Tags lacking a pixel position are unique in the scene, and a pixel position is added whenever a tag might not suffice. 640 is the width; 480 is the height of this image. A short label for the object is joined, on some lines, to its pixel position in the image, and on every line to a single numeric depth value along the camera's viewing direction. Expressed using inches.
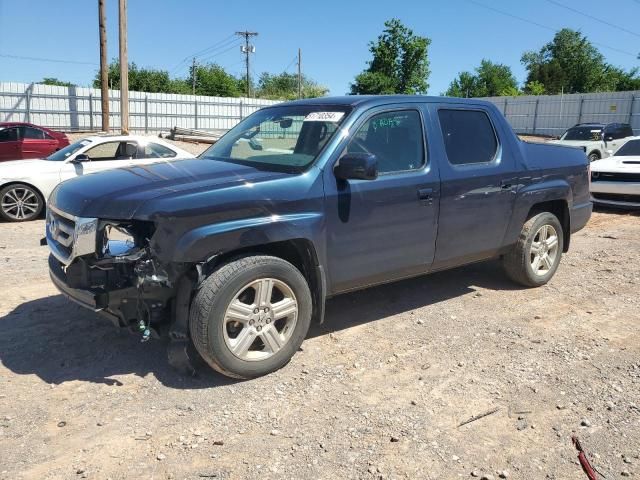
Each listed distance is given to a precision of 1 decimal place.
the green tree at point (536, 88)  2383.1
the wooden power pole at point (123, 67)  721.6
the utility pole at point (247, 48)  2839.6
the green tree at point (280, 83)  3503.9
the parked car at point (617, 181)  416.2
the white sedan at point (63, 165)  358.9
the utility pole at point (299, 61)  2728.3
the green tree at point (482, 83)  3024.1
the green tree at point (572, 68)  2373.3
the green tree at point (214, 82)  2719.0
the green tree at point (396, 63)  1612.9
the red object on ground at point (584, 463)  110.7
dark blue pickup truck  136.5
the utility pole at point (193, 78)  2733.3
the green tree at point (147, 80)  2159.2
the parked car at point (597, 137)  668.7
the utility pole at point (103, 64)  774.5
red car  626.2
